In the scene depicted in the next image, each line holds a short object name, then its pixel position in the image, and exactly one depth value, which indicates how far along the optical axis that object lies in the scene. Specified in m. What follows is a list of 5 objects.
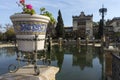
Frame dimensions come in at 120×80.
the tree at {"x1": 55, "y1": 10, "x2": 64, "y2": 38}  18.45
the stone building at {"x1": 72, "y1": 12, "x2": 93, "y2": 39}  22.95
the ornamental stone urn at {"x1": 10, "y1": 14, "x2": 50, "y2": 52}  1.08
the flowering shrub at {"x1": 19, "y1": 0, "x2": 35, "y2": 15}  1.11
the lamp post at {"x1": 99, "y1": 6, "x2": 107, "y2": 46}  9.52
